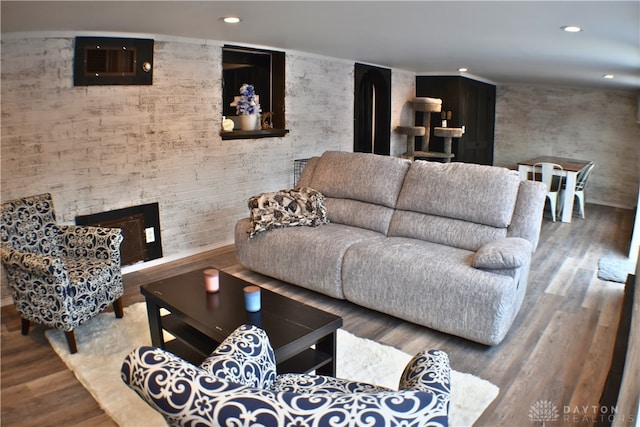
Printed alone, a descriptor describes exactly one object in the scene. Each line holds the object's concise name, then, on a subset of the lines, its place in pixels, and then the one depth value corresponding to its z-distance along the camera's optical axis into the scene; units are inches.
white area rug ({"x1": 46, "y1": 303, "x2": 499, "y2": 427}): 93.1
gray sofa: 117.2
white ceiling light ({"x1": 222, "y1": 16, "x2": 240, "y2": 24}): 128.7
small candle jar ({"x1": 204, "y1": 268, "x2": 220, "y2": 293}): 108.0
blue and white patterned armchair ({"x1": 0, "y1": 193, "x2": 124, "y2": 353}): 110.5
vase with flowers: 199.6
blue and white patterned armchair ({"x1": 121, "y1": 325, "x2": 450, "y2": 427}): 39.3
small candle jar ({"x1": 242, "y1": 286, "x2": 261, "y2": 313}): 99.0
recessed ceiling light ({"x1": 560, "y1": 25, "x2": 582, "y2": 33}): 118.1
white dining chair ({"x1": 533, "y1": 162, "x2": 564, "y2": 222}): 255.0
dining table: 250.7
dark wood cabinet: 302.2
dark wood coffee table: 90.6
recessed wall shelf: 192.9
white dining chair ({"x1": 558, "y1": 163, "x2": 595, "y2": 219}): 263.1
